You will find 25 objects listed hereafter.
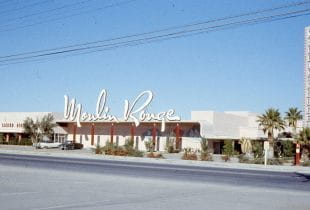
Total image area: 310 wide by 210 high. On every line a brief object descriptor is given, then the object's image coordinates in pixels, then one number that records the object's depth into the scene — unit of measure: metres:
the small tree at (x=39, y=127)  76.75
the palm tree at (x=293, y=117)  64.94
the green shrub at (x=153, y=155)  49.70
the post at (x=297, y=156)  43.47
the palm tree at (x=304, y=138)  49.75
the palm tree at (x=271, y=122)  60.22
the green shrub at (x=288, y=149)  58.22
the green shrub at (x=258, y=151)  52.08
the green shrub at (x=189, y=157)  48.58
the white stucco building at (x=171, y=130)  65.94
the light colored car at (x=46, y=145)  69.85
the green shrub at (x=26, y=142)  78.06
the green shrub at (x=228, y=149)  55.91
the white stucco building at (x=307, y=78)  59.22
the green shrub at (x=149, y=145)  61.82
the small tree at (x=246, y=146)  61.38
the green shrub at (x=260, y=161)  44.66
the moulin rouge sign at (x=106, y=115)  64.61
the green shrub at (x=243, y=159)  45.60
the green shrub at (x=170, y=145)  63.19
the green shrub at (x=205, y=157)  46.91
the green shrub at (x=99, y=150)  54.86
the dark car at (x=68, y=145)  67.09
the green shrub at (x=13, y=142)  80.16
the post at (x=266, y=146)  41.33
